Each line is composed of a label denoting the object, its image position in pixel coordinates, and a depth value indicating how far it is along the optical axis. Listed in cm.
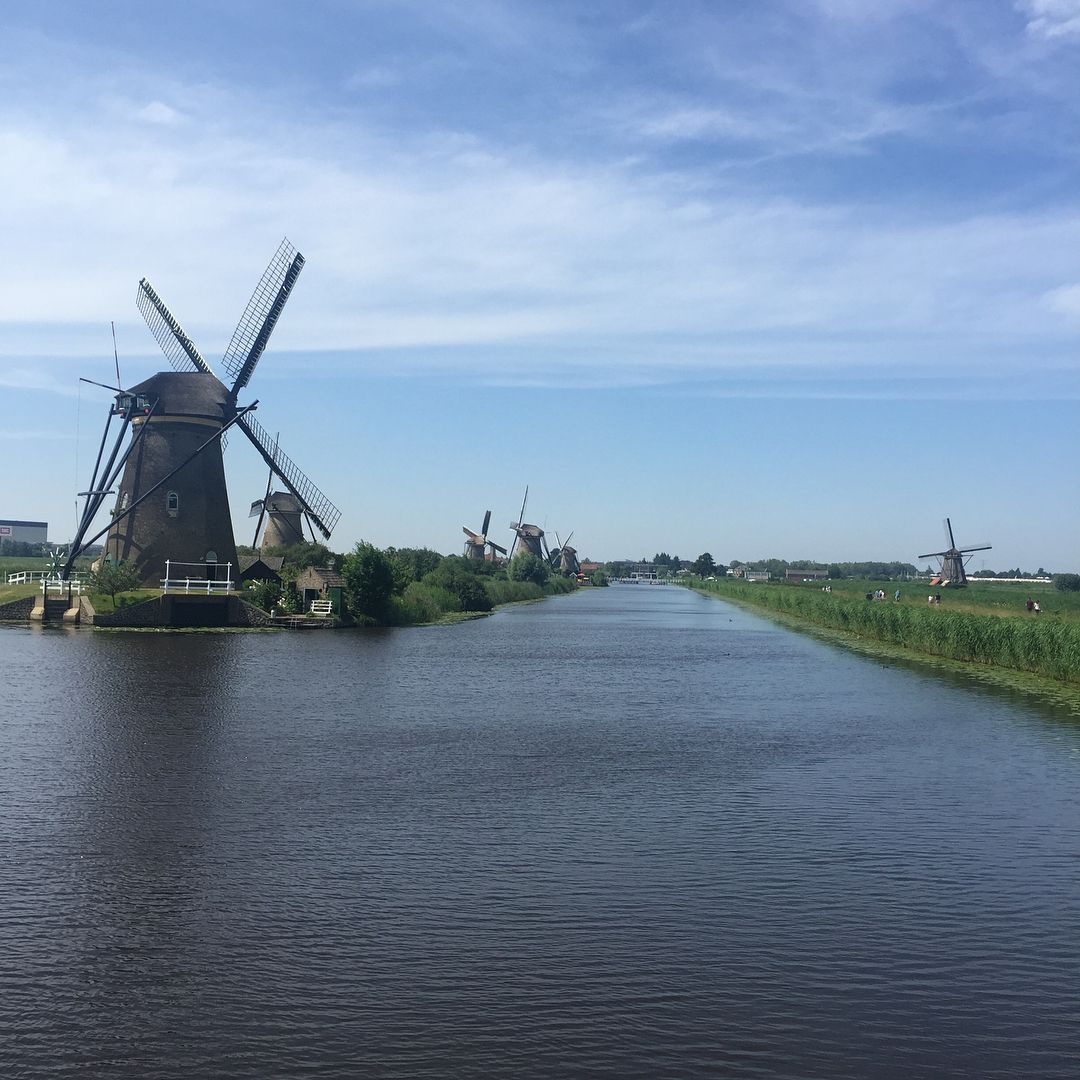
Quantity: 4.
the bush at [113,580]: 4612
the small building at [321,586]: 5119
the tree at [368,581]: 5184
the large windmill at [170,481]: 4856
